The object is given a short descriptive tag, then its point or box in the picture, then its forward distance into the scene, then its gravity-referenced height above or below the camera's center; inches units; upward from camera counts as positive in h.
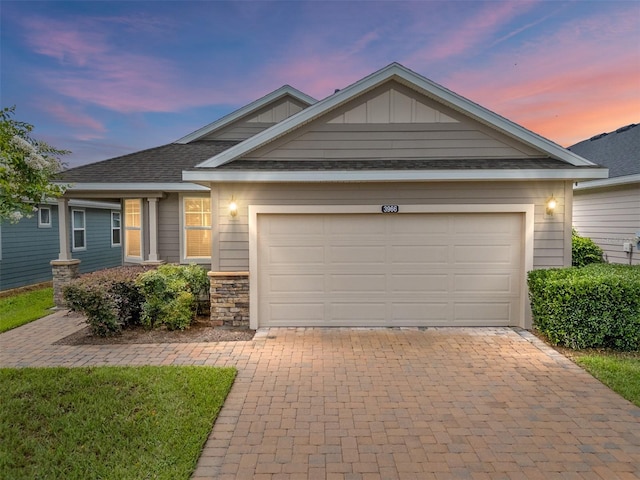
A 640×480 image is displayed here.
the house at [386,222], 274.5 +4.9
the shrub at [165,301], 276.2 -56.8
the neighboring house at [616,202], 397.4 +32.5
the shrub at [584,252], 427.2 -28.6
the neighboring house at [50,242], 469.1 -20.9
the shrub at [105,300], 257.6 -53.5
